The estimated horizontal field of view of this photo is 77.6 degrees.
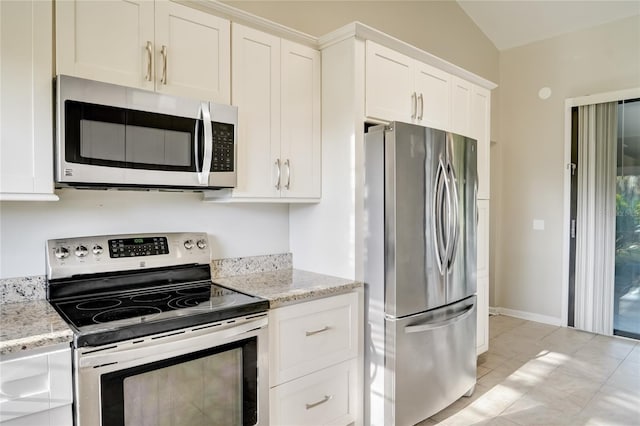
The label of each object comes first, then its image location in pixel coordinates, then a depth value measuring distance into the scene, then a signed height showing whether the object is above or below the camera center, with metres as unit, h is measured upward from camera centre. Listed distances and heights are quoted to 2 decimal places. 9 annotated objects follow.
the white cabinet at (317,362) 1.89 -0.79
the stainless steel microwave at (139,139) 1.56 +0.30
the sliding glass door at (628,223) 3.85 -0.15
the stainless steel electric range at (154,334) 1.37 -0.48
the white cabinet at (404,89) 2.31 +0.75
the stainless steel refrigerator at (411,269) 2.15 -0.35
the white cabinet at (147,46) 1.59 +0.71
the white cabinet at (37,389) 1.23 -0.59
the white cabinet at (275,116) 2.10 +0.51
